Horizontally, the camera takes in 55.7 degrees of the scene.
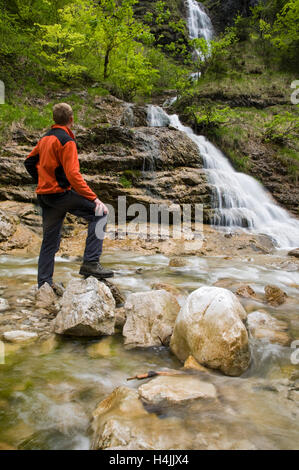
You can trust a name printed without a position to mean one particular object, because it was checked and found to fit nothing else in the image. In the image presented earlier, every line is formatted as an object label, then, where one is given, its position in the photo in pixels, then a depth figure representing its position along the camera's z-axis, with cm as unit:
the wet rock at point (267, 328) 273
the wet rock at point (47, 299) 310
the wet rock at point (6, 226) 622
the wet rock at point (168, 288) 380
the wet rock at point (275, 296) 365
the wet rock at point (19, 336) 241
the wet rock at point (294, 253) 667
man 303
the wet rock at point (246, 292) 380
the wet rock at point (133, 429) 137
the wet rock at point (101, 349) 237
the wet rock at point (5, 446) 138
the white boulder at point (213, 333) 216
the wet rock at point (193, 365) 213
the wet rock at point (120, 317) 287
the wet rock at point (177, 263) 563
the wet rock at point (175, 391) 169
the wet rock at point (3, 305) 300
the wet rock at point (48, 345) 233
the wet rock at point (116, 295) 342
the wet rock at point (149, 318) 259
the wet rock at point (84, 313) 258
